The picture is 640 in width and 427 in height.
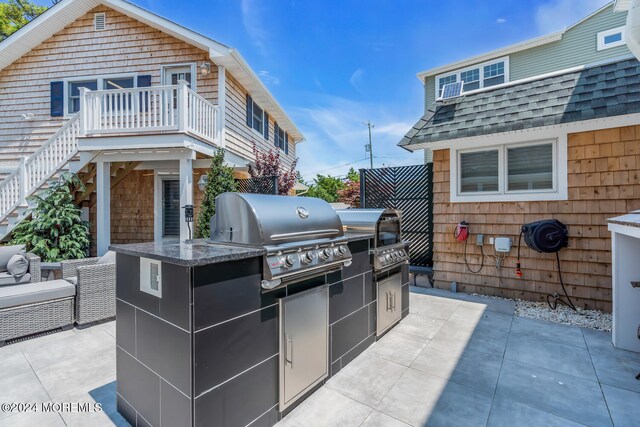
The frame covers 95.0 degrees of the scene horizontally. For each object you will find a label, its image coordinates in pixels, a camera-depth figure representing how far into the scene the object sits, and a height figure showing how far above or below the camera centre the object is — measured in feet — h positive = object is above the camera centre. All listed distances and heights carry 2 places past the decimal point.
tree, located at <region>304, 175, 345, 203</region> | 78.49 +8.06
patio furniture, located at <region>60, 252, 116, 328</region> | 12.81 -3.63
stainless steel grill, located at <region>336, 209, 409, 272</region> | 11.55 -0.77
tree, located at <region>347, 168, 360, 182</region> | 77.67 +10.62
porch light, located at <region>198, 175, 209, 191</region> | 24.96 +2.58
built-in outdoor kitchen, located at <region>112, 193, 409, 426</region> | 5.77 -2.43
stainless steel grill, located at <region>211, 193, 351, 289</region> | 7.16 -0.58
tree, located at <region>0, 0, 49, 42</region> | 41.19 +29.79
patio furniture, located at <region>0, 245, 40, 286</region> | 14.69 -2.80
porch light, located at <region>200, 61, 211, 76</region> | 25.29 +12.48
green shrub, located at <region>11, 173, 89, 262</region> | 20.42 -1.19
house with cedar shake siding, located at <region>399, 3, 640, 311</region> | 13.74 +2.30
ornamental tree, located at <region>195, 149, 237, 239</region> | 23.20 +1.96
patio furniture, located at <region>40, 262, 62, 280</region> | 17.49 -3.53
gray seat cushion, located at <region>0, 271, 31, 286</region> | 14.50 -3.38
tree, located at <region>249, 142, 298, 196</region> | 29.30 +4.28
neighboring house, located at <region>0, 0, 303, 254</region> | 22.22 +8.51
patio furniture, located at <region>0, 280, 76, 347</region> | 11.13 -3.88
